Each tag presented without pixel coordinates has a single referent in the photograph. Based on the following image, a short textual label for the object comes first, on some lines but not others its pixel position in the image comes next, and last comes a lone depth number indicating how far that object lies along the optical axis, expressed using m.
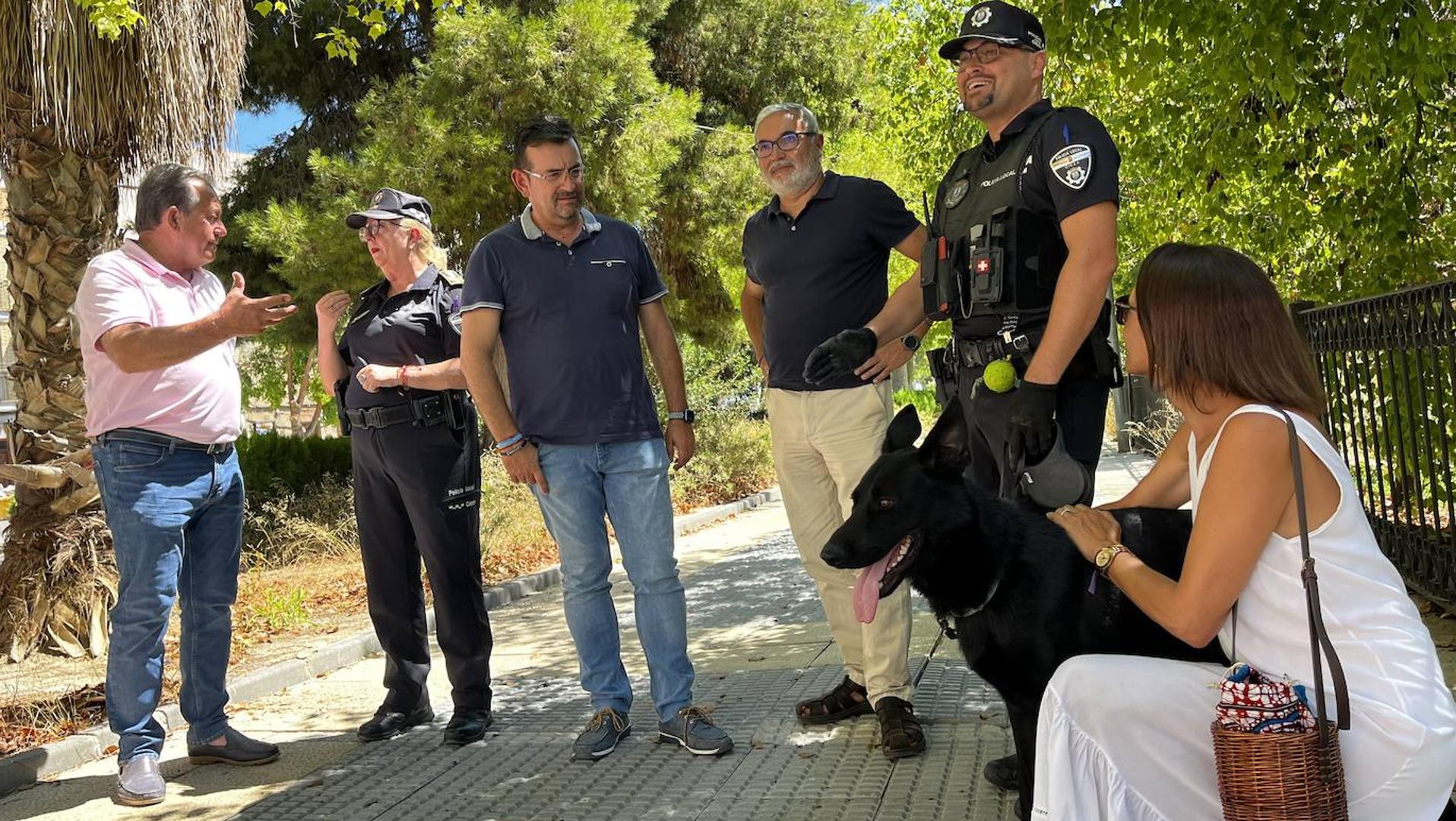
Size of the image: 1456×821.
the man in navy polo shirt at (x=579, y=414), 4.69
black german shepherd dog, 3.13
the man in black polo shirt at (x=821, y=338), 4.53
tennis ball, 3.72
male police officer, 3.58
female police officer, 5.02
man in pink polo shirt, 4.38
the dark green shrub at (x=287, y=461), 13.52
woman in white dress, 2.31
